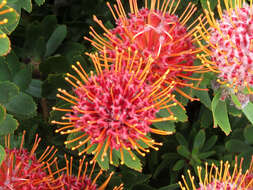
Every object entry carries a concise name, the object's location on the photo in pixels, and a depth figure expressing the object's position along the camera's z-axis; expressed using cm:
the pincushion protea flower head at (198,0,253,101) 37
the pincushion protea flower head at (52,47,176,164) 35
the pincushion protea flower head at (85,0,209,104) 38
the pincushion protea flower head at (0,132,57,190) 38
